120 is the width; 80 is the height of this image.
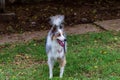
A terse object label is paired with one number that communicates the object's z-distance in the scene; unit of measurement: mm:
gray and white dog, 6499
